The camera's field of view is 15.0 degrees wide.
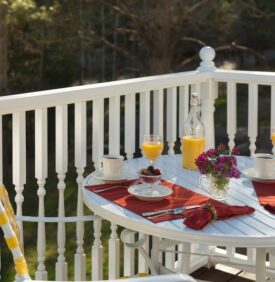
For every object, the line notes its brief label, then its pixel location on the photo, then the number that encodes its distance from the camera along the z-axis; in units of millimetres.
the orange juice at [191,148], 4502
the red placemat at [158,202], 3696
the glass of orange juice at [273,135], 4537
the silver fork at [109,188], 4047
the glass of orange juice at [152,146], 4317
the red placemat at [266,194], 3738
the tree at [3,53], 12227
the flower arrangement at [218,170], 3790
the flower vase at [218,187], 3802
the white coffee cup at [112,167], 4255
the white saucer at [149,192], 3799
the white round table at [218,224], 3377
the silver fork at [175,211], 3606
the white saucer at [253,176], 4194
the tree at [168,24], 15686
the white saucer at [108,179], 4206
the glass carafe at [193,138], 4497
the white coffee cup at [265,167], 4206
